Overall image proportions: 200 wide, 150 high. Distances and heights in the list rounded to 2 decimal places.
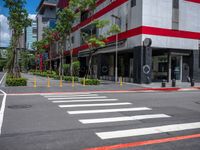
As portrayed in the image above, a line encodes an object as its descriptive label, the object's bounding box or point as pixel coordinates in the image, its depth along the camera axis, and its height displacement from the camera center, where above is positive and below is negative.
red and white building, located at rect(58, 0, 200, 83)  27.66 +4.35
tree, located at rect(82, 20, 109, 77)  27.39 +3.89
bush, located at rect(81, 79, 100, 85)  26.22 -0.87
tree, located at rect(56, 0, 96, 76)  29.58 +7.71
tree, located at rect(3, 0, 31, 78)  26.17 +5.56
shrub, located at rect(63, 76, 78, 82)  31.40 -0.61
